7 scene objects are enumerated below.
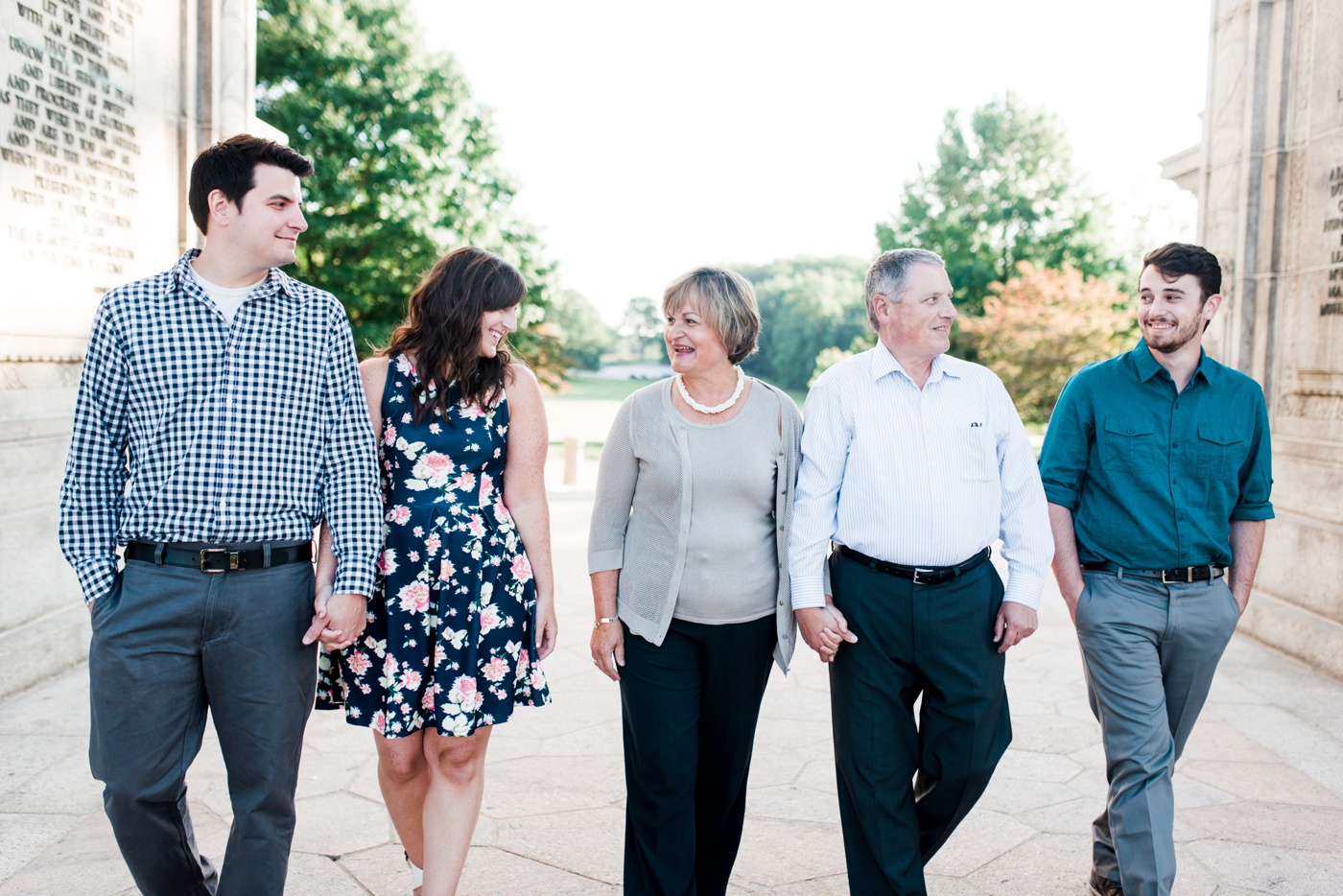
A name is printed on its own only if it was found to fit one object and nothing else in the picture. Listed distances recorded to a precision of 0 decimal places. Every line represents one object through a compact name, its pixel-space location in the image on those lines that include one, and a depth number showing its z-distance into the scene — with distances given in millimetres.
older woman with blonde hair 2898
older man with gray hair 2881
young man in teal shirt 3084
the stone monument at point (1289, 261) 6387
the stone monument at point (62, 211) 5395
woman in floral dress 2840
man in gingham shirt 2518
